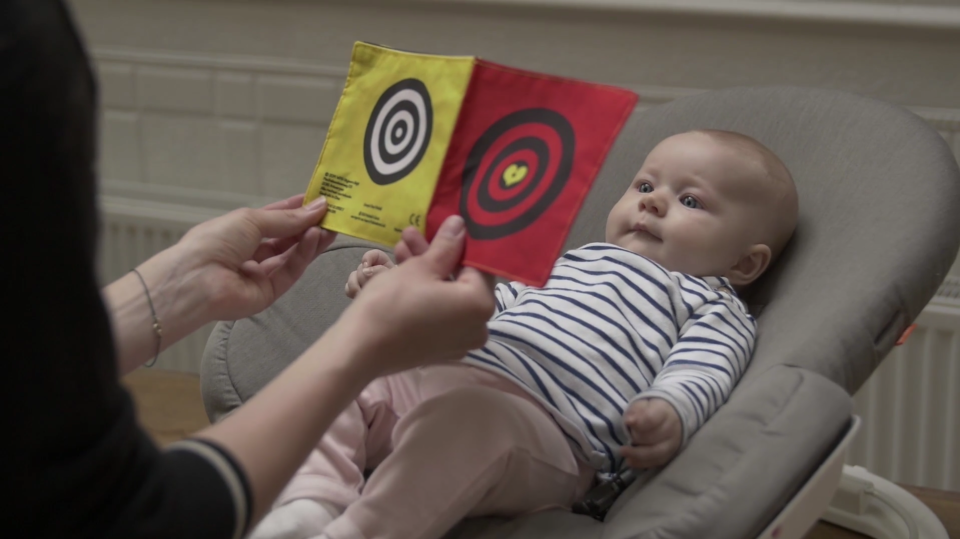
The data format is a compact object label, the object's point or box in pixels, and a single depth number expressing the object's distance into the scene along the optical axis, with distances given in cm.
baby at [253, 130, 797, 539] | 89
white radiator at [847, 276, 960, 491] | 171
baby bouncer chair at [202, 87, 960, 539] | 82
